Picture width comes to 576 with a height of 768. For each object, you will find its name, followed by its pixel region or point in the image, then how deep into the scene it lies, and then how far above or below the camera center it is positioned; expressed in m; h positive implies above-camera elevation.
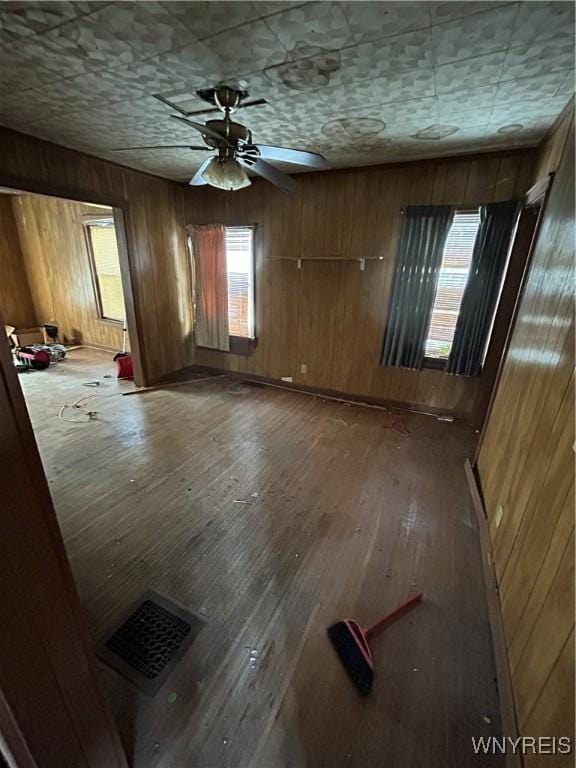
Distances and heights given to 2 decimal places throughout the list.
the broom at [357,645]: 1.38 -1.61
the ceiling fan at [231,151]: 1.89 +0.66
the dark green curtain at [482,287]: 2.93 -0.11
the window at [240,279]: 4.24 -0.16
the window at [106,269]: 5.11 -0.10
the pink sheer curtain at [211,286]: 4.38 -0.27
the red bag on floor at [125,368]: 4.71 -1.44
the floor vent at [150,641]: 1.40 -1.64
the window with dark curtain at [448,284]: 3.01 -0.10
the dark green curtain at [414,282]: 3.21 -0.09
